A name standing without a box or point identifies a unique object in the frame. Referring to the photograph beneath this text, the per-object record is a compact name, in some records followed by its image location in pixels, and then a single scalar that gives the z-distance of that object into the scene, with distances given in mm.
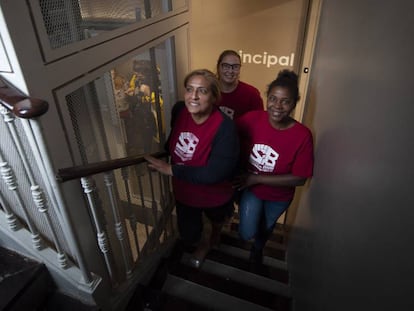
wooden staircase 1767
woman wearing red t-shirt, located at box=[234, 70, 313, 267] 1507
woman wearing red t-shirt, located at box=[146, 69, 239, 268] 1417
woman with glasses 1952
